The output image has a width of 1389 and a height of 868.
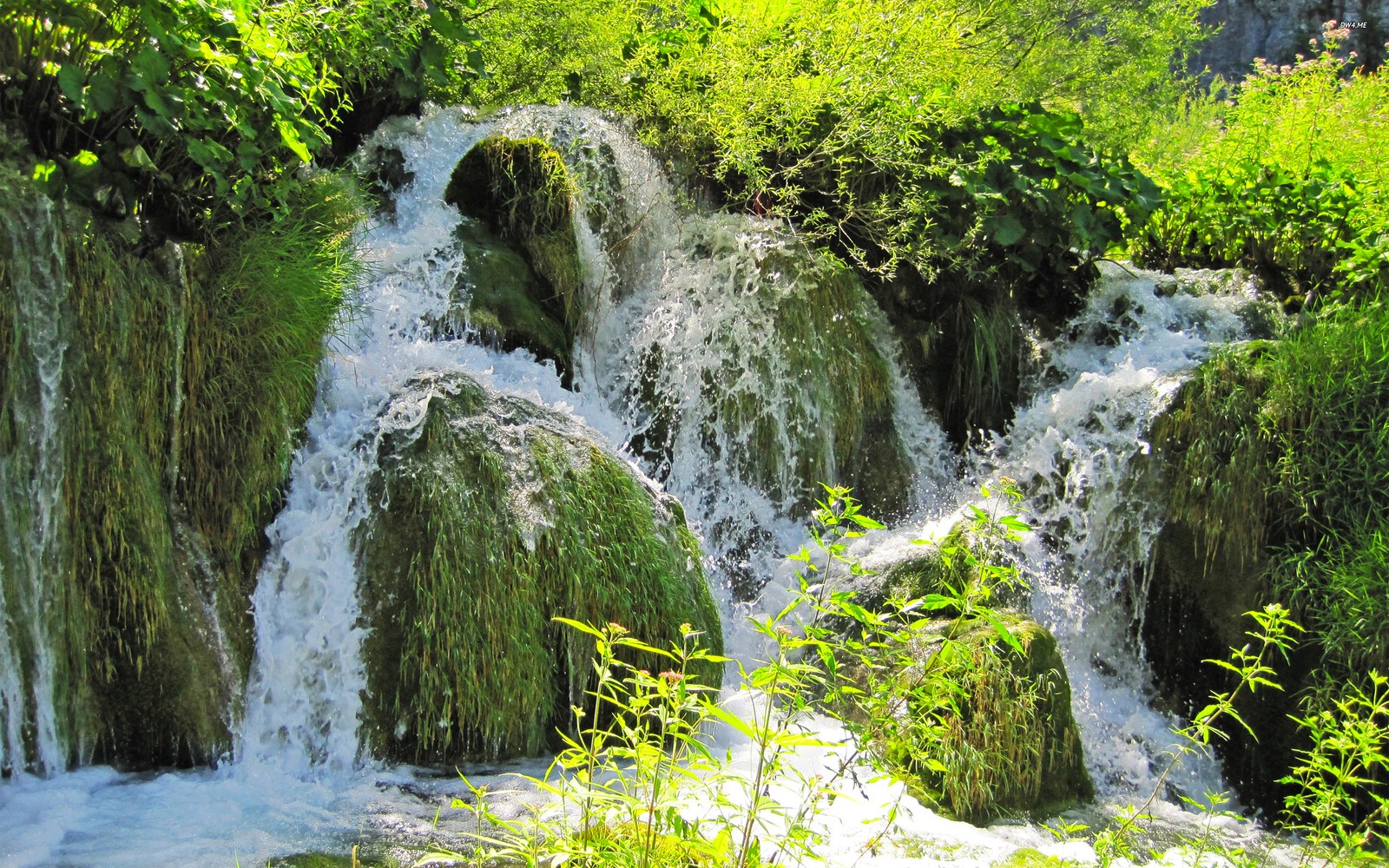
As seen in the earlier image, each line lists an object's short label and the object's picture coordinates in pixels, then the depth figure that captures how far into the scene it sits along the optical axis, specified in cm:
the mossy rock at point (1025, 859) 359
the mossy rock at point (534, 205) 621
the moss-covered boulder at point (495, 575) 392
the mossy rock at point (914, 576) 502
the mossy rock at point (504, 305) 565
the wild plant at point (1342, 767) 232
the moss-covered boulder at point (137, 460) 338
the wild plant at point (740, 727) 184
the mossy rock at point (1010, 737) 403
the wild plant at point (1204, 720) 217
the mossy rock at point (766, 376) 620
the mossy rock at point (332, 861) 301
